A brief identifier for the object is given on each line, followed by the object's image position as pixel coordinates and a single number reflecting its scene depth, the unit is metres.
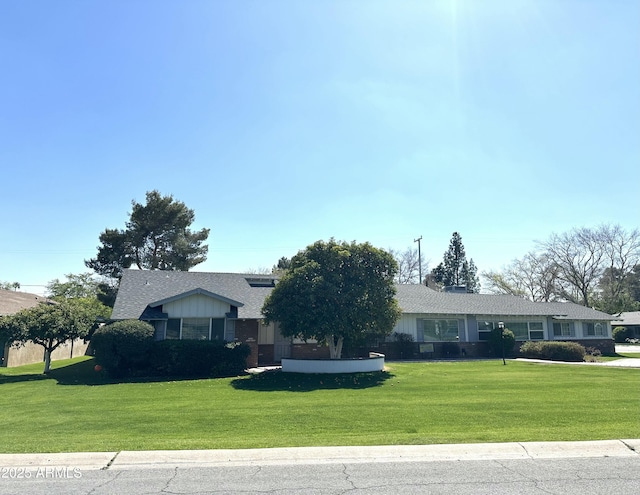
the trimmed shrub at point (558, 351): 26.38
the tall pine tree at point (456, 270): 72.38
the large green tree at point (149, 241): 39.78
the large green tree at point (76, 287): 57.88
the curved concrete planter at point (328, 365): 18.48
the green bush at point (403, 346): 26.97
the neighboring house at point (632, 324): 51.12
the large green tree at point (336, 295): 18.30
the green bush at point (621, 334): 51.19
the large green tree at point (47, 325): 18.81
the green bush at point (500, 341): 28.58
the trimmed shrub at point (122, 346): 17.92
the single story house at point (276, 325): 21.14
